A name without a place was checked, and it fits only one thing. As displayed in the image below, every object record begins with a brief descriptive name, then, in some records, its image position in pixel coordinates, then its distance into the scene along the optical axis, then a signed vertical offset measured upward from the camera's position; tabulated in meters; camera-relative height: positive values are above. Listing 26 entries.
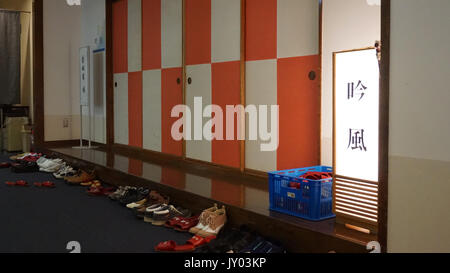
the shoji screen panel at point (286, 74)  3.30 +0.31
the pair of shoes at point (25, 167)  5.54 -0.66
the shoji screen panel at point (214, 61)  4.04 +0.49
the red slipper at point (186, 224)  3.07 -0.76
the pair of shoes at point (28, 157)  6.00 -0.60
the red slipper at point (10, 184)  4.73 -0.74
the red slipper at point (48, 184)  4.66 -0.73
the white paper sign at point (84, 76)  6.25 +0.53
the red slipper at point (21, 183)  4.70 -0.72
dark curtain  7.77 +1.00
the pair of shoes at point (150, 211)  3.32 -0.72
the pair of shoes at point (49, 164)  5.58 -0.64
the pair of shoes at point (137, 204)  3.63 -0.73
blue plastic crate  2.56 -0.49
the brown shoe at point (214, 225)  2.88 -0.72
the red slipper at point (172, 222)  3.15 -0.76
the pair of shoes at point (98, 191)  4.30 -0.74
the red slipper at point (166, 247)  2.65 -0.78
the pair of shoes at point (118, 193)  3.98 -0.71
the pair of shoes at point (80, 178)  4.82 -0.70
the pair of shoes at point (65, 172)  5.14 -0.68
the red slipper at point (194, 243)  2.66 -0.79
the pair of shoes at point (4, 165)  5.89 -0.67
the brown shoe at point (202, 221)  2.96 -0.71
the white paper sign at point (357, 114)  2.29 +0.00
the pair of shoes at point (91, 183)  4.67 -0.73
